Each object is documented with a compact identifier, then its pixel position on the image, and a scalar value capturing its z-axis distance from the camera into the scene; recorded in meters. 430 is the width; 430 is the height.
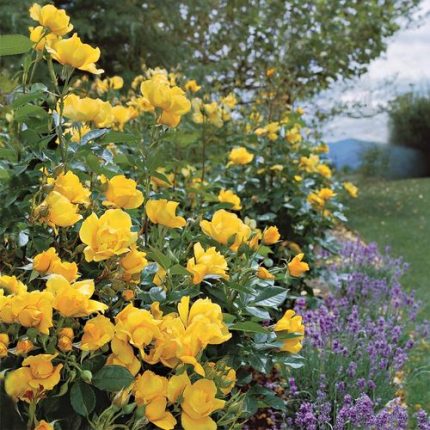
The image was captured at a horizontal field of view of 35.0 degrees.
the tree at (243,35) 7.29
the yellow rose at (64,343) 1.13
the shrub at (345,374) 2.05
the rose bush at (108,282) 1.13
